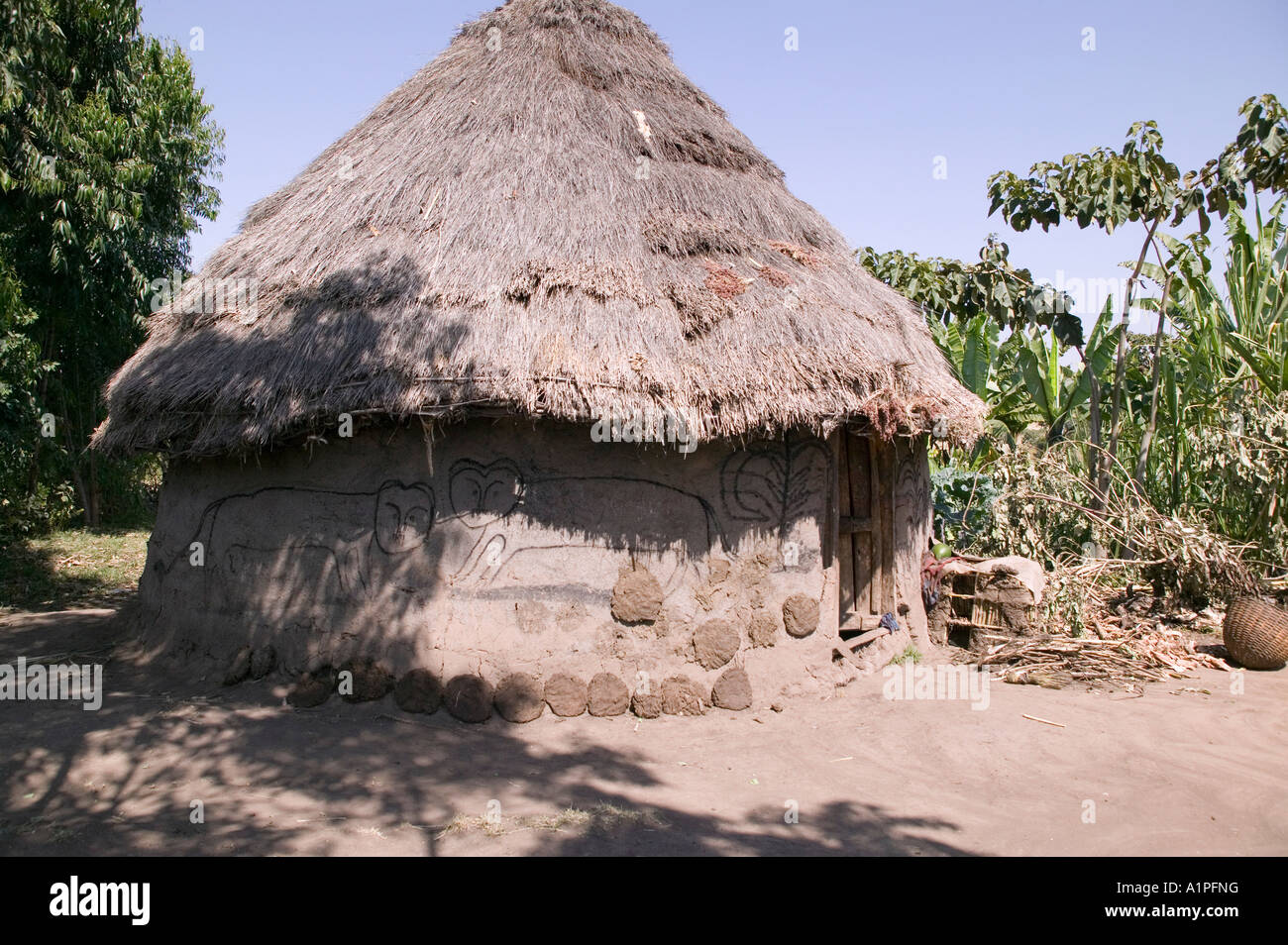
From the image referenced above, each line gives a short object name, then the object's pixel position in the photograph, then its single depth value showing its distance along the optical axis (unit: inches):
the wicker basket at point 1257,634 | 271.4
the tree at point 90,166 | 334.0
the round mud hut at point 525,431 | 220.7
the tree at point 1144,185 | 329.7
